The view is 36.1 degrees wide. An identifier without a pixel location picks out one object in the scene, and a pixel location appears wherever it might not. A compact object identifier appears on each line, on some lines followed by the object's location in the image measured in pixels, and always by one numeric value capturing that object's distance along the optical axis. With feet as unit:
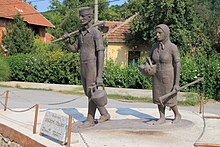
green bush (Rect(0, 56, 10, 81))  68.81
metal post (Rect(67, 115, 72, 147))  17.02
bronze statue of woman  22.31
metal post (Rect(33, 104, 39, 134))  20.46
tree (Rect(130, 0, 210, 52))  62.13
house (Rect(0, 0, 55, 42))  101.65
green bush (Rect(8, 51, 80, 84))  63.21
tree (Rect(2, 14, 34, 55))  82.48
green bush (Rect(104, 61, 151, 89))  54.29
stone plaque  17.88
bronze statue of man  21.56
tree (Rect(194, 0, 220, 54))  71.87
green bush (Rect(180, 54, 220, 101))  48.55
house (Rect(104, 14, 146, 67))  74.90
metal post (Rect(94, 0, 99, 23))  60.52
